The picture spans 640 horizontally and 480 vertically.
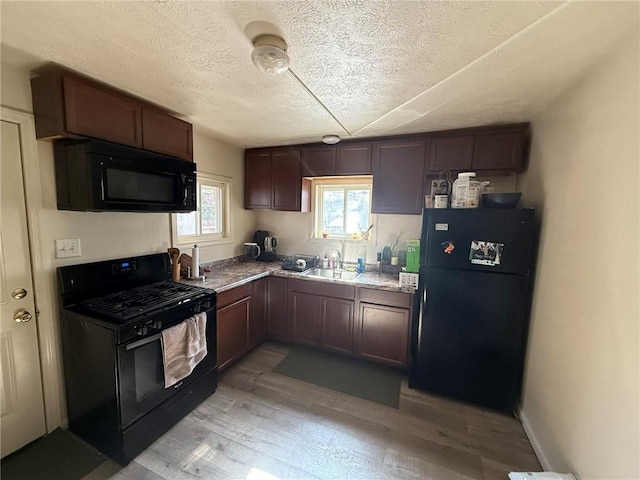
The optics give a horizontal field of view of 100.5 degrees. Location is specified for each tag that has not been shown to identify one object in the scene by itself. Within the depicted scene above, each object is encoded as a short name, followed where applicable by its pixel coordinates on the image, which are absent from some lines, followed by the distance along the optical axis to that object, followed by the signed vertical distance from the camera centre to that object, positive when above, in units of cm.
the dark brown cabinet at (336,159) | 281 +60
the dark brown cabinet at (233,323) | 239 -106
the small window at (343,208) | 319 +8
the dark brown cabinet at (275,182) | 312 +38
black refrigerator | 196 -65
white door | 154 -66
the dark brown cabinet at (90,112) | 151 +60
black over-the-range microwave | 160 +20
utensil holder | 245 -57
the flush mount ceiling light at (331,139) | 269 +77
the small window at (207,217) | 274 -7
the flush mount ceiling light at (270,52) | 120 +73
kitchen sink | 284 -67
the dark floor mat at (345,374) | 231 -152
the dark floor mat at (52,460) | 152 -152
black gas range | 156 -91
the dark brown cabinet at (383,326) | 249 -106
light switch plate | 174 -27
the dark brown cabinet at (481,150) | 226 +61
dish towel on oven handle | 177 -96
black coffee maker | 348 -43
